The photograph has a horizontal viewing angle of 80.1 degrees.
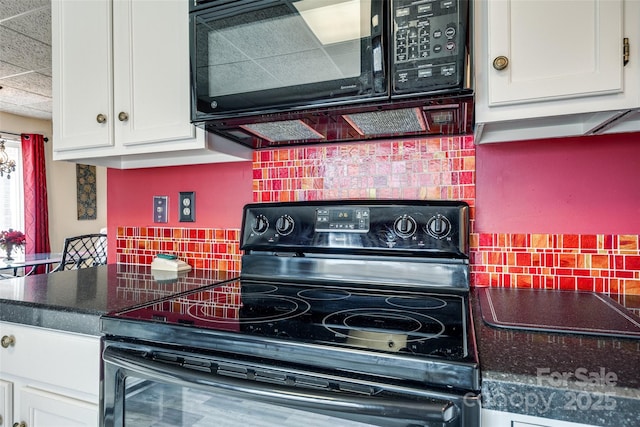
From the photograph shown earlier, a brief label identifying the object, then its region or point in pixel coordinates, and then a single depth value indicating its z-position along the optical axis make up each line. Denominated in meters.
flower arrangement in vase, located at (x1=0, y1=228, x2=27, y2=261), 3.57
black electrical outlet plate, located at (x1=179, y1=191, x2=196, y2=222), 1.64
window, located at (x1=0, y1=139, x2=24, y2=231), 4.56
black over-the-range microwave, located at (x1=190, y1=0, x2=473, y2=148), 0.90
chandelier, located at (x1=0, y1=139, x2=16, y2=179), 3.99
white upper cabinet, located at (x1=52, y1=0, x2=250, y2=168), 1.27
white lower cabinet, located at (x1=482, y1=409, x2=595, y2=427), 0.59
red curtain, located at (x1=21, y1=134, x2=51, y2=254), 4.62
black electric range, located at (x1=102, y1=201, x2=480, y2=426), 0.65
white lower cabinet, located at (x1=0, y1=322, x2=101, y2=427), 0.96
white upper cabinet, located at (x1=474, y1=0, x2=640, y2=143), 0.82
